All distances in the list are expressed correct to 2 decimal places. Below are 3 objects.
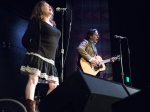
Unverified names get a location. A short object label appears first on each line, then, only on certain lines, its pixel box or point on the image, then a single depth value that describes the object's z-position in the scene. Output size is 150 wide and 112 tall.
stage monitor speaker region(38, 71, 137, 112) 1.41
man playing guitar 4.08
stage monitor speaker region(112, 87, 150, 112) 1.08
